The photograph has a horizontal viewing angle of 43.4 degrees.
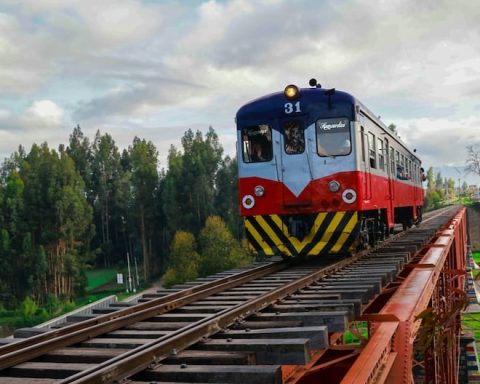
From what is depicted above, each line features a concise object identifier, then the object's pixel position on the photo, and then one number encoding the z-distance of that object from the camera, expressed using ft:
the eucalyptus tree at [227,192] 241.55
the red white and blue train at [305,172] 33.91
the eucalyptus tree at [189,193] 237.66
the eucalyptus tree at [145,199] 248.11
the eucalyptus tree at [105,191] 266.57
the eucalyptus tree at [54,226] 208.13
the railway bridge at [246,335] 12.67
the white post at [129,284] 214.69
